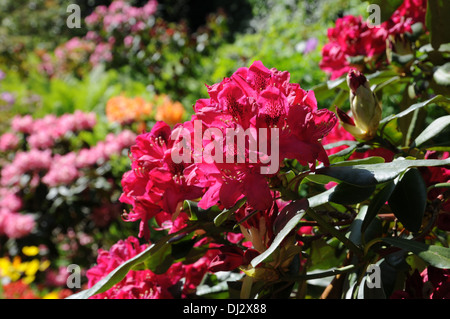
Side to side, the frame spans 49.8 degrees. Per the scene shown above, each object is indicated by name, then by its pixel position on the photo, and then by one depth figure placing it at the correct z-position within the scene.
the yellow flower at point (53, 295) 2.06
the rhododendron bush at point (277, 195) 0.58
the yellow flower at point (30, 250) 2.46
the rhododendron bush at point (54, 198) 2.38
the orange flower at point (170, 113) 2.78
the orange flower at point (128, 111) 2.90
